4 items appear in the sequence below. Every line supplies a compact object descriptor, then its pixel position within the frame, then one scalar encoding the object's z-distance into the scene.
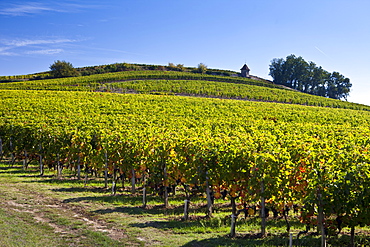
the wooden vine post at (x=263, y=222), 11.13
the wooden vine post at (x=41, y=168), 21.39
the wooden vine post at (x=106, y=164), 18.48
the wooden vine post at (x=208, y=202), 13.34
